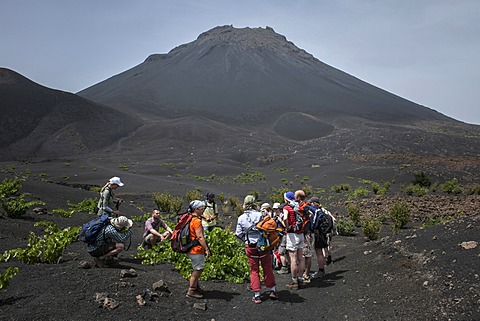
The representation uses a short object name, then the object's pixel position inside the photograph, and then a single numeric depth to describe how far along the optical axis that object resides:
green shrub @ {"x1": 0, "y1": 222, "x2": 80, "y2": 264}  6.07
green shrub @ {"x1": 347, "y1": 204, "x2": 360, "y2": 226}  13.32
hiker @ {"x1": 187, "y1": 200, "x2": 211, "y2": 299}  5.40
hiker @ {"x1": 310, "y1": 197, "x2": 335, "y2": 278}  6.96
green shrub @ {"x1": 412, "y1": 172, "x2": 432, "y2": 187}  25.58
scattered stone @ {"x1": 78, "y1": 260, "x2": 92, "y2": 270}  6.02
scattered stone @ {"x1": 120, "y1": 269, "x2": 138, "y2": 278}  5.78
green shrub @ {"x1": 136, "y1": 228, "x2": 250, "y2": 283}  6.66
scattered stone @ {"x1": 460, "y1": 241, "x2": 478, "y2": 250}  5.55
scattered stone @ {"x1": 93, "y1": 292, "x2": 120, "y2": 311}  4.80
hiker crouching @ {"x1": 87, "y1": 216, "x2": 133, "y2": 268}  6.03
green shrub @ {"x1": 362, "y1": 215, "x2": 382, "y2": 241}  10.21
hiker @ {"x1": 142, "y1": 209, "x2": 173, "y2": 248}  7.46
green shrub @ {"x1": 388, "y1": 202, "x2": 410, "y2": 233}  12.41
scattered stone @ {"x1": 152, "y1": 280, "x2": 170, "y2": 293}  5.51
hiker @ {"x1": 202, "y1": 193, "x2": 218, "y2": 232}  8.75
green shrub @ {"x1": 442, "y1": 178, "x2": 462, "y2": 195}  21.86
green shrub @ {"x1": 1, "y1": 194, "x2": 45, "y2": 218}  9.54
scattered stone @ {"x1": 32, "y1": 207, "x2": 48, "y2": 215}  10.98
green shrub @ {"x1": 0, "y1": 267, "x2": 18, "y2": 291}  4.51
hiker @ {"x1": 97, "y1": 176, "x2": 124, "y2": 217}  7.29
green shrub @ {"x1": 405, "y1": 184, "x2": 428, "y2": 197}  20.83
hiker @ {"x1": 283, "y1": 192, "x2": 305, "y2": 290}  6.31
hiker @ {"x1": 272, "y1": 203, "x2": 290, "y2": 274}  6.87
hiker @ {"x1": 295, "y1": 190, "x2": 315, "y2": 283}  6.67
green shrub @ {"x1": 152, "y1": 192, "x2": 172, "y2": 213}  16.88
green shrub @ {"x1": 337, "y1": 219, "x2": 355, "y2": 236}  11.62
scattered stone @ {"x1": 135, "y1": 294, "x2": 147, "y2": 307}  5.03
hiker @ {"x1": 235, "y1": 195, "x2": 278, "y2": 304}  5.63
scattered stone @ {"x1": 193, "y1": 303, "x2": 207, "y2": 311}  5.26
